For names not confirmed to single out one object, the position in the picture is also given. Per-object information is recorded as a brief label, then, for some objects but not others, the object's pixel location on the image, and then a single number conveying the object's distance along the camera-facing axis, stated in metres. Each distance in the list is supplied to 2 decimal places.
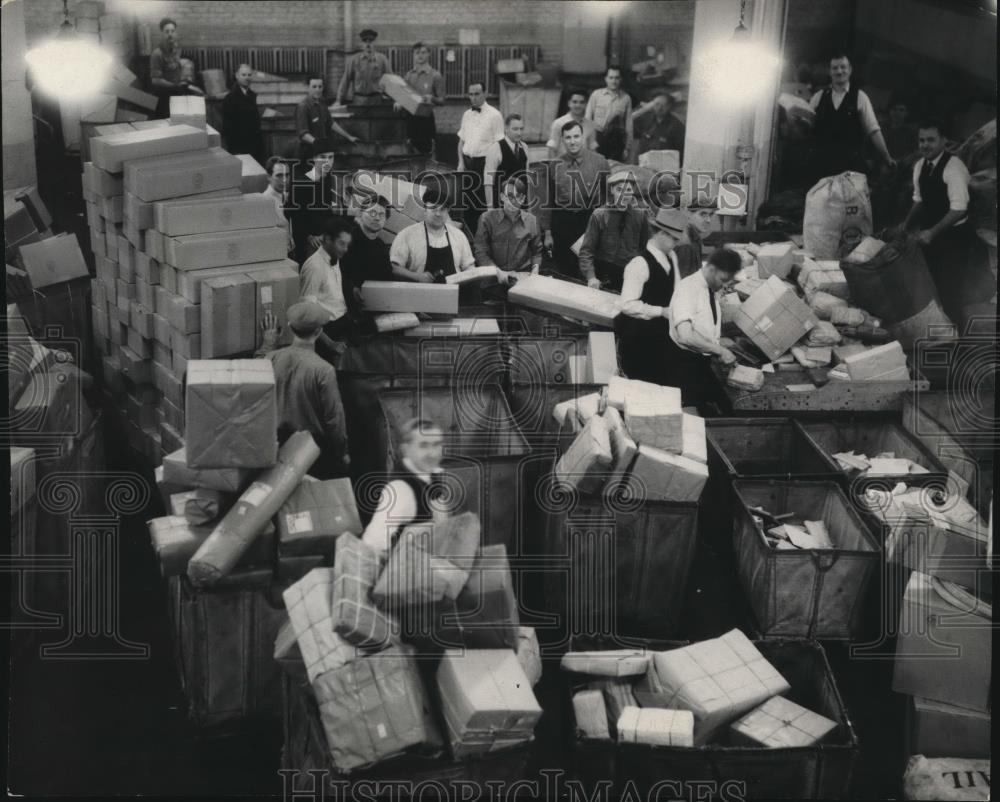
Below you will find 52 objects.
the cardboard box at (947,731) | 5.59
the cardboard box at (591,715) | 5.18
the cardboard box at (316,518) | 5.45
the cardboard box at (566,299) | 8.05
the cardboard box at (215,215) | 7.01
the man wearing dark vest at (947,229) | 9.50
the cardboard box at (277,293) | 7.01
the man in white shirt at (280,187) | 9.30
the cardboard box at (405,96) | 14.88
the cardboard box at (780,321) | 8.10
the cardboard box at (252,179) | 8.91
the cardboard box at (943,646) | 5.64
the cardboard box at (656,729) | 5.07
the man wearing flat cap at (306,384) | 6.56
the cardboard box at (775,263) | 9.40
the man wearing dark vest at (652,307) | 7.70
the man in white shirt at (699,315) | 7.36
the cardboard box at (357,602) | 4.79
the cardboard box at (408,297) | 7.73
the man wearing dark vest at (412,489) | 5.34
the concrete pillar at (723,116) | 11.08
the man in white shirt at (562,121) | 11.44
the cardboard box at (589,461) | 5.98
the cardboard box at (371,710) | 4.62
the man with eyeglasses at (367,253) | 7.87
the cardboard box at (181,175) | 7.12
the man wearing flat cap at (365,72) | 16.16
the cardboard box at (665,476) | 6.02
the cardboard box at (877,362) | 7.82
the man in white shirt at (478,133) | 11.46
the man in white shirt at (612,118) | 13.18
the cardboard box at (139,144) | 7.32
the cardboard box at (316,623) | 4.79
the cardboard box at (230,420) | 5.47
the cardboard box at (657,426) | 6.20
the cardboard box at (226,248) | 6.97
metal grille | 18.55
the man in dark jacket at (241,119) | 13.10
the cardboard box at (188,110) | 8.37
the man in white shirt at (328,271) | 7.34
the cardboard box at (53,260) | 8.42
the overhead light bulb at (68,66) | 11.48
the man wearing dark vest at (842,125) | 11.03
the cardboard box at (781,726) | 5.16
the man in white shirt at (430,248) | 8.23
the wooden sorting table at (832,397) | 7.79
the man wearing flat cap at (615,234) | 8.83
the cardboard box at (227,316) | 6.83
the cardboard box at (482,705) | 4.66
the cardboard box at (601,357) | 7.31
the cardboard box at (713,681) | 5.30
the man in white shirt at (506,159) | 10.34
